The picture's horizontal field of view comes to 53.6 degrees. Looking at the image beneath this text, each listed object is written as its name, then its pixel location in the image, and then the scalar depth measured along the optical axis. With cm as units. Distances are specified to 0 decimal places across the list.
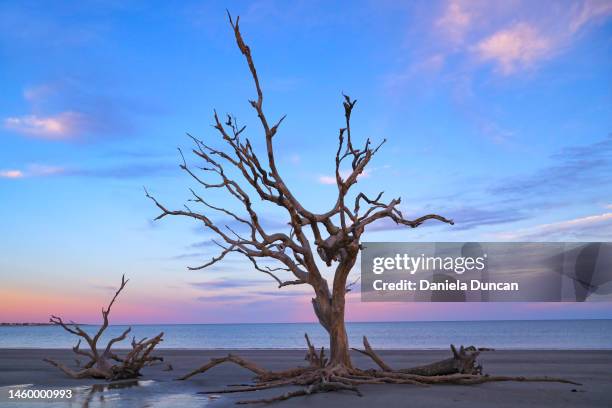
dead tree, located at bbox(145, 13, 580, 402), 1170
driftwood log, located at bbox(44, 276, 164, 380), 1496
